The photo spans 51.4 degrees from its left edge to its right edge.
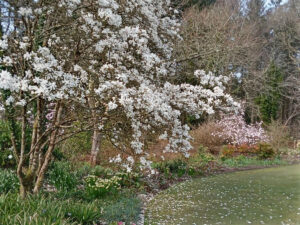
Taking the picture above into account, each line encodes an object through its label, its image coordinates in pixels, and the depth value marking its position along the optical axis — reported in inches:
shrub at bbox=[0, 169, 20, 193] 201.8
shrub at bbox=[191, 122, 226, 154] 524.1
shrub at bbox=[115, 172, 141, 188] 272.2
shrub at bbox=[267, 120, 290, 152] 581.6
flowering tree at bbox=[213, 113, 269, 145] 551.5
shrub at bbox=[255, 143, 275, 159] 529.8
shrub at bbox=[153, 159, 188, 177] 350.6
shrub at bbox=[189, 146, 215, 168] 410.6
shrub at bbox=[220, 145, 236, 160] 514.6
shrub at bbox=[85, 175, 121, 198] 223.1
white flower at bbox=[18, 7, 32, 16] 154.2
